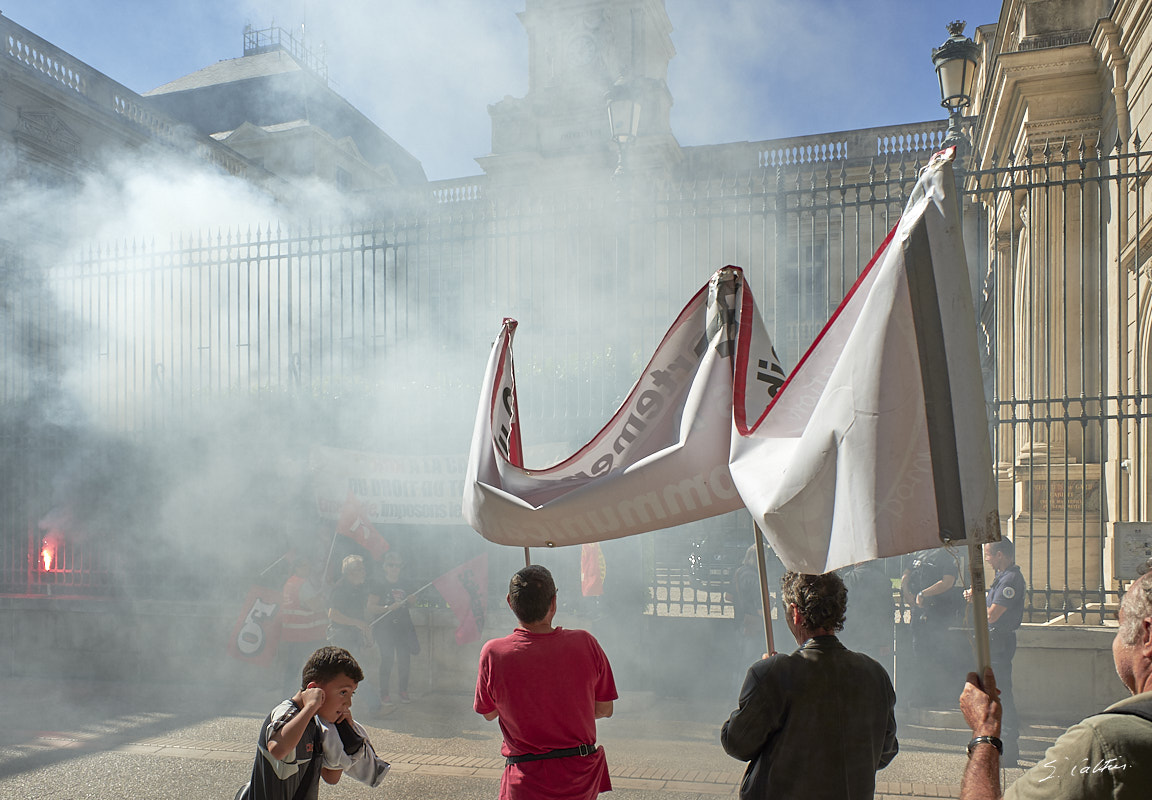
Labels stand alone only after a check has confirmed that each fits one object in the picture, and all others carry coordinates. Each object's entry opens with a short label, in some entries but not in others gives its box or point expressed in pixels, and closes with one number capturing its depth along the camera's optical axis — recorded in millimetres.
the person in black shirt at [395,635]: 7902
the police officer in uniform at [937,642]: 7102
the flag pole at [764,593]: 3045
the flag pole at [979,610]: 2076
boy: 2809
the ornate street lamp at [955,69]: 7578
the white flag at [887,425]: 2193
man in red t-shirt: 3295
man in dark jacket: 2684
